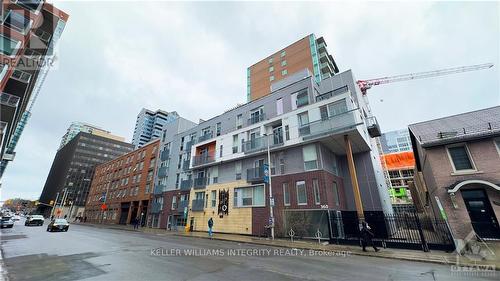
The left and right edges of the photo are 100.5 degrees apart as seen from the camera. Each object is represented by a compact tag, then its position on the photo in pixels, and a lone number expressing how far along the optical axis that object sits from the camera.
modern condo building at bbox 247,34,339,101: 51.69
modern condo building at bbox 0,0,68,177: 20.56
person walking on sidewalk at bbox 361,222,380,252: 12.72
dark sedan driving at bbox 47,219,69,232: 22.72
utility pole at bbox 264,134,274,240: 18.02
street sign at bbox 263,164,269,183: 19.58
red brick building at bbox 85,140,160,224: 40.62
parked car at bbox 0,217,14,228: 28.62
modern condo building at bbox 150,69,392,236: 19.16
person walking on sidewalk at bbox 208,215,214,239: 21.04
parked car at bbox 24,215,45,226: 33.47
